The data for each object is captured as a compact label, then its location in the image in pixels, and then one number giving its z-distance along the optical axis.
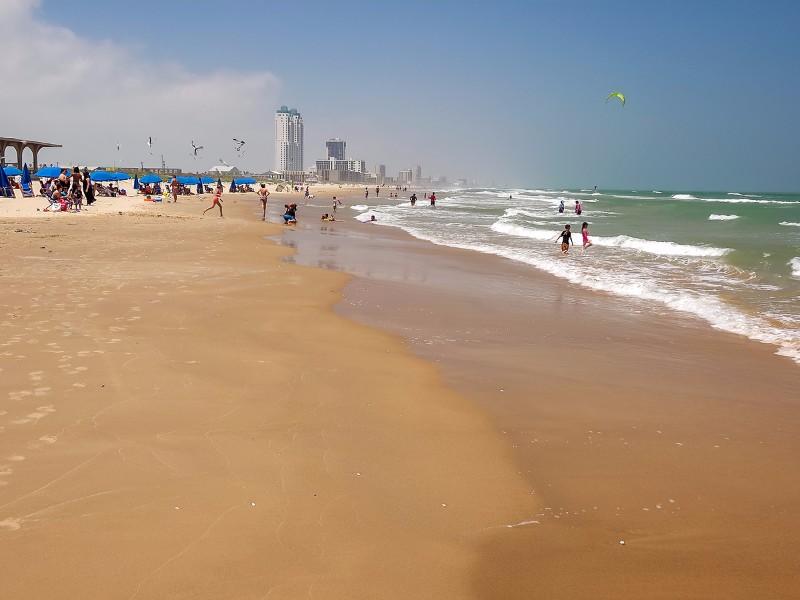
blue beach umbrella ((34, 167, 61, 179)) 43.53
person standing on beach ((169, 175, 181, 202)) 43.41
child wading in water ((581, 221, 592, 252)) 19.92
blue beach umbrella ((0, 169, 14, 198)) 31.28
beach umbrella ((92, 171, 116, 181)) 47.16
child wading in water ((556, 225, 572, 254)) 19.61
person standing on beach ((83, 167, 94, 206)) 29.39
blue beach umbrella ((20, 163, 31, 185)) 34.55
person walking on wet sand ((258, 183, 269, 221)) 32.38
